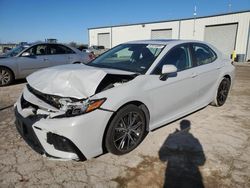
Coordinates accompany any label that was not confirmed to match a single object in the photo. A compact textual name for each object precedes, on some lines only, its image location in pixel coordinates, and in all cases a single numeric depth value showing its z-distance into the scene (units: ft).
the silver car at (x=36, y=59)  25.27
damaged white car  8.83
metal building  70.86
